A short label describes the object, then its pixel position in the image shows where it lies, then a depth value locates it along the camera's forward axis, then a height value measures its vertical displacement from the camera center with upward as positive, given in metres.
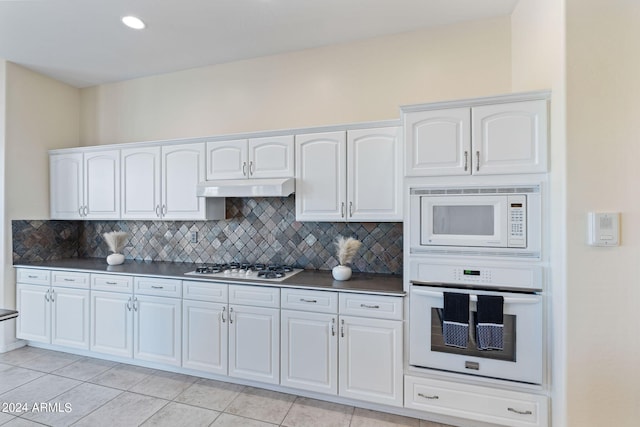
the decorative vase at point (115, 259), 3.38 -0.51
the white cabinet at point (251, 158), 2.85 +0.51
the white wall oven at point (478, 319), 1.96 -0.70
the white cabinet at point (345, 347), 2.27 -1.02
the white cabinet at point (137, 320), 2.82 -1.02
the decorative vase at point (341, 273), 2.61 -0.51
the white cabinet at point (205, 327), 2.67 -1.00
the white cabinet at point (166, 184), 3.14 +0.30
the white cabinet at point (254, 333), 2.53 -1.00
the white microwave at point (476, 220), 1.97 -0.06
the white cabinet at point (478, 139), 1.98 +0.49
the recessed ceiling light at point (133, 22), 2.61 +1.62
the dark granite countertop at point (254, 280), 2.40 -0.58
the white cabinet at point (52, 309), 3.16 -1.01
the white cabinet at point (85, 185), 3.47 +0.31
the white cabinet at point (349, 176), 2.57 +0.31
